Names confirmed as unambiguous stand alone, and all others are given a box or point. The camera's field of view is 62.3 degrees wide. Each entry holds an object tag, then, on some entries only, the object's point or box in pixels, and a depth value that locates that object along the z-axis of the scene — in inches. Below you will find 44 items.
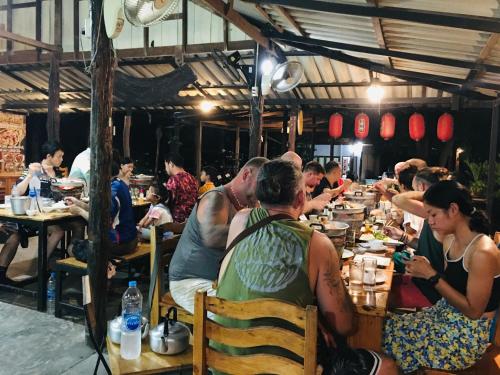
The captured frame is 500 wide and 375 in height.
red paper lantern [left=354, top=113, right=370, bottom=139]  456.1
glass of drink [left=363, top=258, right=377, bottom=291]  111.0
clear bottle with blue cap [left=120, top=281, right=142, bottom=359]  113.3
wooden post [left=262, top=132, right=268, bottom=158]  636.9
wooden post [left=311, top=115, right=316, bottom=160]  561.3
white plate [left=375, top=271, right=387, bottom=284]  115.4
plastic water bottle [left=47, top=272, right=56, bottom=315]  215.0
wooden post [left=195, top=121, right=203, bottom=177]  584.4
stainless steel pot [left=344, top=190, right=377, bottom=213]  260.5
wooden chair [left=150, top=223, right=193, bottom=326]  145.9
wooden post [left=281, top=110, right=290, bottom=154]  520.1
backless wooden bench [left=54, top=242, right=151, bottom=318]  189.6
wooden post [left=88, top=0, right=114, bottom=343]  164.7
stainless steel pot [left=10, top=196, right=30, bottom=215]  217.9
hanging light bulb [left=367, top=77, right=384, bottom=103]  406.9
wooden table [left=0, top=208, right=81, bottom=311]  206.1
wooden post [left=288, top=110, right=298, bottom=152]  476.7
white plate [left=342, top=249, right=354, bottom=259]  140.0
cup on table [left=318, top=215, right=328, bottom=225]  163.4
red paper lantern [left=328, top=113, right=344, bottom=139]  475.8
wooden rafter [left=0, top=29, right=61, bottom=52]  342.3
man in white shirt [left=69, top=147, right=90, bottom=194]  300.7
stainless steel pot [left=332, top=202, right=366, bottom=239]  172.9
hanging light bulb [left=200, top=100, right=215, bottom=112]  515.2
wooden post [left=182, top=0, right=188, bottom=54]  380.8
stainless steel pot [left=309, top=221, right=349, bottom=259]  128.7
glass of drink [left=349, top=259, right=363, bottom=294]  111.1
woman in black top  96.3
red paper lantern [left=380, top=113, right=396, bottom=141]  448.5
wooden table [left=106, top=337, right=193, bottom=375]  107.2
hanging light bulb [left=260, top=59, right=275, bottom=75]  316.6
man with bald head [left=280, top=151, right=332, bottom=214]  193.7
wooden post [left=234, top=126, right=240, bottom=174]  626.5
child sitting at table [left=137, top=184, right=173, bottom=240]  247.0
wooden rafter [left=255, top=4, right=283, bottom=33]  266.2
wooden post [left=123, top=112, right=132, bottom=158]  546.8
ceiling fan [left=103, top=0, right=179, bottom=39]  156.6
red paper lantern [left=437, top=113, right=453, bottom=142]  426.0
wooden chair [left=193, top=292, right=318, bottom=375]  75.5
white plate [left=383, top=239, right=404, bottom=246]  168.4
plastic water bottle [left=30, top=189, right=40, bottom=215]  228.2
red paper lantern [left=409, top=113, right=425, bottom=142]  440.8
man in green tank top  84.2
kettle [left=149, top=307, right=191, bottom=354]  113.9
